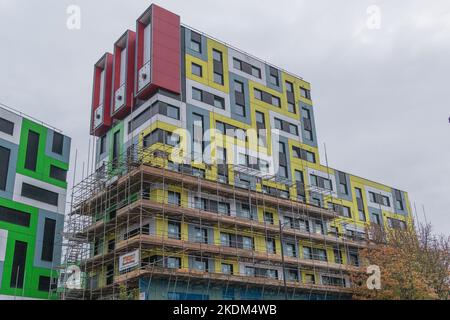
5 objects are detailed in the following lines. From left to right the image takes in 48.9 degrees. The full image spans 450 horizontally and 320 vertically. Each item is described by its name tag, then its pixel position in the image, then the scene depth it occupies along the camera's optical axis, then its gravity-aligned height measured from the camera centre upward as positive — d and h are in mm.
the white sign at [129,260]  39000 +7064
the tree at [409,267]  42062 +6399
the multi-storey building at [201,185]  42000 +15235
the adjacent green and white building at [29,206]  47406 +14692
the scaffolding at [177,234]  40719 +10396
